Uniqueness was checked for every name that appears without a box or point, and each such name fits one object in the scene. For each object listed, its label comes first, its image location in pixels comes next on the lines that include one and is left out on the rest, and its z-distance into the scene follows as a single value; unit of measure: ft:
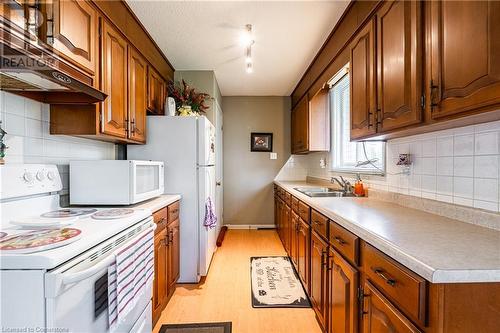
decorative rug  7.36
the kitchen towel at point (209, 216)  8.64
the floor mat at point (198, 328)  6.17
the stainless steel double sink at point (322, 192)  8.20
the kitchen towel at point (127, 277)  3.71
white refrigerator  8.49
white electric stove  2.77
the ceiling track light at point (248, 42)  7.60
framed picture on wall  15.34
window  7.55
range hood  3.20
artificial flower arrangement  9.81
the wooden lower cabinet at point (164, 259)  6.39
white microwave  5.86
